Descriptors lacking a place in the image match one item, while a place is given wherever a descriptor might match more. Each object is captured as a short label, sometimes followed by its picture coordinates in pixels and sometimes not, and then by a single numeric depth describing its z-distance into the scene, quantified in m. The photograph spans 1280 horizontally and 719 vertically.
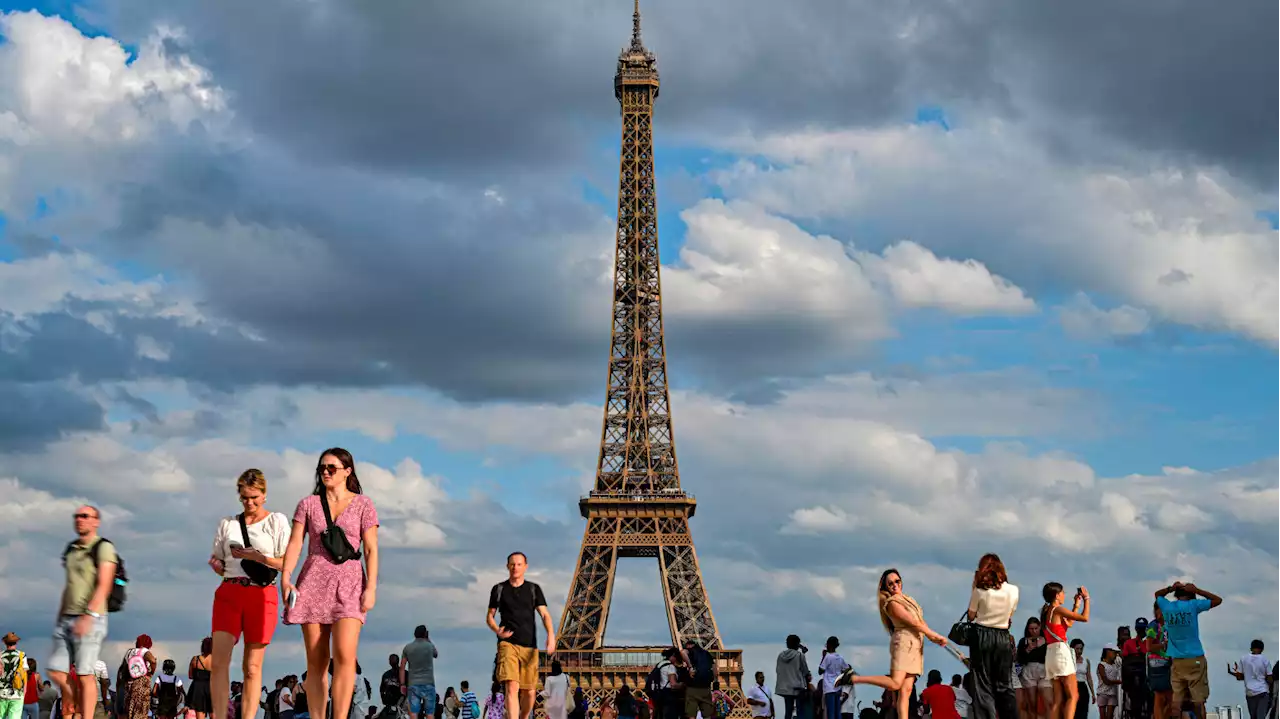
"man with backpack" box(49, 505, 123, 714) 12.88
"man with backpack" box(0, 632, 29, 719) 19.20
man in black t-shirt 14.55
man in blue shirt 18.03
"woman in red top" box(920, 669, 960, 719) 18.20
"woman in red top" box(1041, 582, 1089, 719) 15.70
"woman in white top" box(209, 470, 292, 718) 12.73
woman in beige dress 15.59
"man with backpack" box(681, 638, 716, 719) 20.28
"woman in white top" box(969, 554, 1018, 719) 15.19
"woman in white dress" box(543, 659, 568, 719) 19.69
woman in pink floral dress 12.04
